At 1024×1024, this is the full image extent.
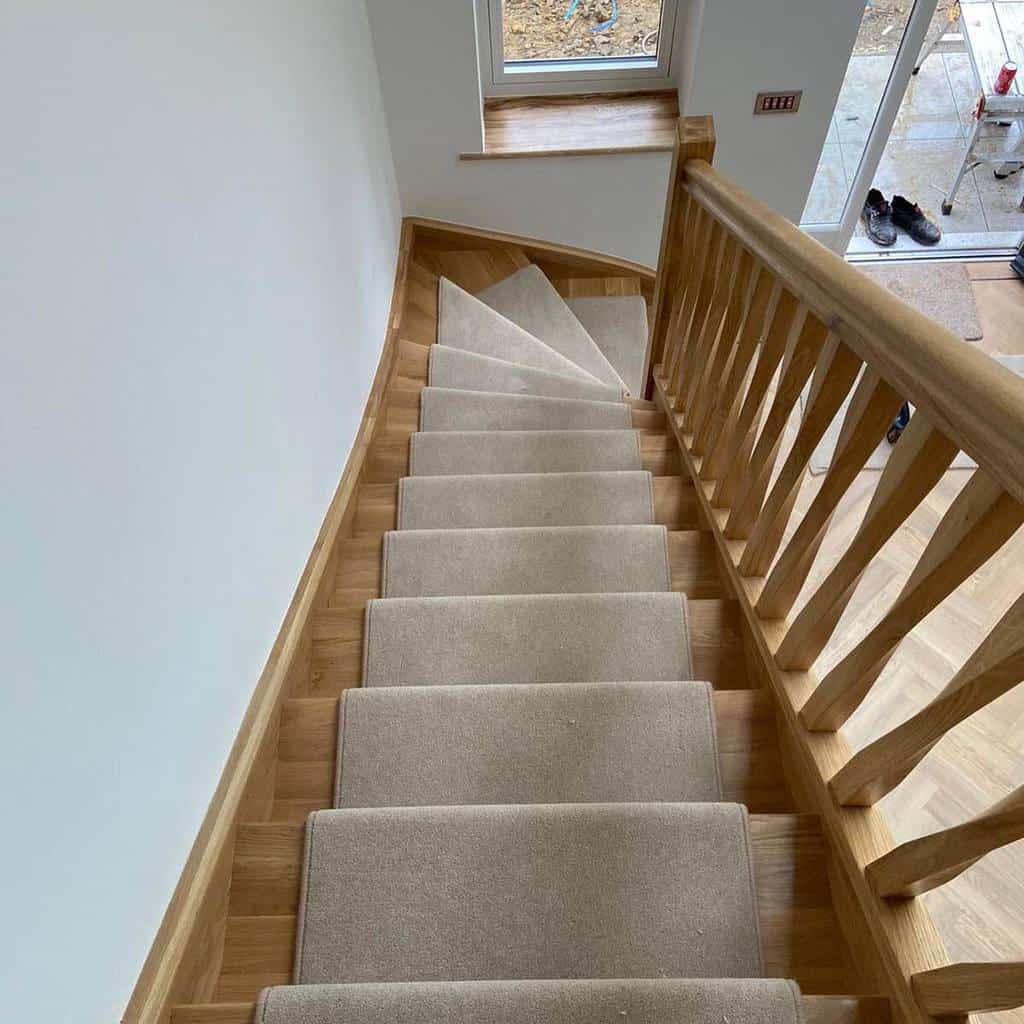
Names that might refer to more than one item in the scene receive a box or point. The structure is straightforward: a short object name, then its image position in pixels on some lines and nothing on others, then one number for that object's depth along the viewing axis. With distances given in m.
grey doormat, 4.31
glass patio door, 3.45
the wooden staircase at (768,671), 0.86
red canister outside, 4.30
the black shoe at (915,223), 4.61
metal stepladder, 4.35
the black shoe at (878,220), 4.64
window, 3.42
